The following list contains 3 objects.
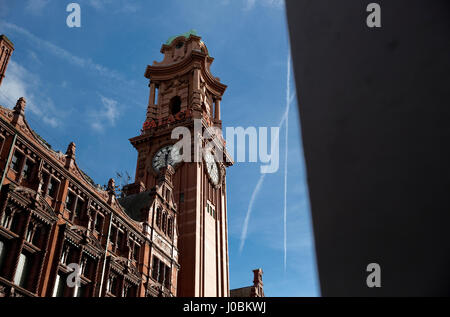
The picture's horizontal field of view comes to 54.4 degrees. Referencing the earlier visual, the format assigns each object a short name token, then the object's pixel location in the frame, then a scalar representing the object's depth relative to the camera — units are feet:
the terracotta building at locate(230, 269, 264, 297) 196.85
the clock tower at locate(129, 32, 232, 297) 168.86
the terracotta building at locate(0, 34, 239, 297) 77.87
